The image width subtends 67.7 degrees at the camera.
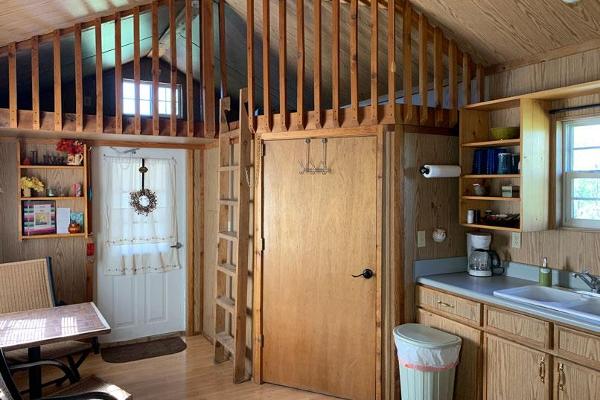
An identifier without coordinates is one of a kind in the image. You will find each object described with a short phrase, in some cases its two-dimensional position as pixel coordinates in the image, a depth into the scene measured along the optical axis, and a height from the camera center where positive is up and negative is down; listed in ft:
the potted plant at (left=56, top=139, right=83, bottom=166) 13.24 +1.33
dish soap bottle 9.49 -1.83
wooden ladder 11.78 -1.45
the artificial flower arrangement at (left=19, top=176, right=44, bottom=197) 12.85 +0.29
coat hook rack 10.96 +0.66
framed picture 13.03 -0.68
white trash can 8.97 -3.51
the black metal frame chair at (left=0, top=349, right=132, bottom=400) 6.49 -3.34
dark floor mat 13.48 -4.93
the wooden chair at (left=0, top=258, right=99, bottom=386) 11.22 -2.57
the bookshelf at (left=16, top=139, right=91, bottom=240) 12.93 +0.36
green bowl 9.78 +1.29
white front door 14.23 -3.26
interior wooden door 10.51 -1.89
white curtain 14.33 -0.95
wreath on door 14.61 -0.22
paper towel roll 10.11 +0.47
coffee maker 10.58 -1.58
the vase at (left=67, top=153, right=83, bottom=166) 13.43 +1.05
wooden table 8.48 -2.74
